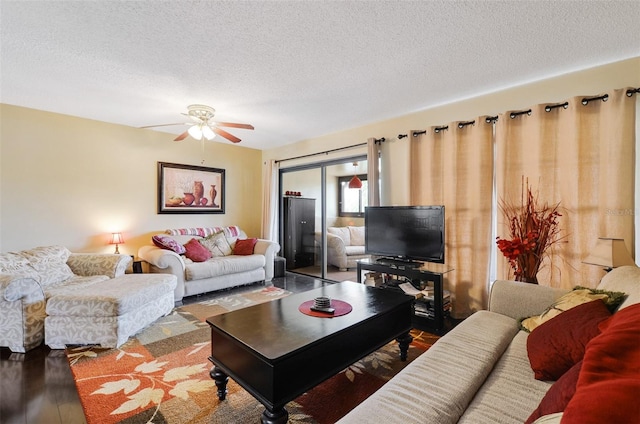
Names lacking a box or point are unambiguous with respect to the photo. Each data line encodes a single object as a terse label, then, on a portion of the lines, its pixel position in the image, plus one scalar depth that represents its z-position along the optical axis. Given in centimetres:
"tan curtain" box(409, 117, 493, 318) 297
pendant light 451
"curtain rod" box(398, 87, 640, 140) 226
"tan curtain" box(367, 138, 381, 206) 386
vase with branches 237
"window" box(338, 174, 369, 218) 449
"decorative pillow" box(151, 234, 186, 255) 407
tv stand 282
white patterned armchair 237
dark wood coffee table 141
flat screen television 303
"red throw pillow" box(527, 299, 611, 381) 122
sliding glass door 470
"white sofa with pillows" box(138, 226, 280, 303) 375
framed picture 466
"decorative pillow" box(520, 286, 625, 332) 143
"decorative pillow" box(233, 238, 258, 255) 480
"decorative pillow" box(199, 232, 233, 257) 465
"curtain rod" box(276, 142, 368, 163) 424
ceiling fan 331
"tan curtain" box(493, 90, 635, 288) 226
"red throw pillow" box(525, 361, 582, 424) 82
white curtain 554
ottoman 244
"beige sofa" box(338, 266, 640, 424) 61
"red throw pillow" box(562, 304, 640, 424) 56
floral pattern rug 167
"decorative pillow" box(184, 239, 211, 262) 419
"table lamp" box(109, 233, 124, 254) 405
